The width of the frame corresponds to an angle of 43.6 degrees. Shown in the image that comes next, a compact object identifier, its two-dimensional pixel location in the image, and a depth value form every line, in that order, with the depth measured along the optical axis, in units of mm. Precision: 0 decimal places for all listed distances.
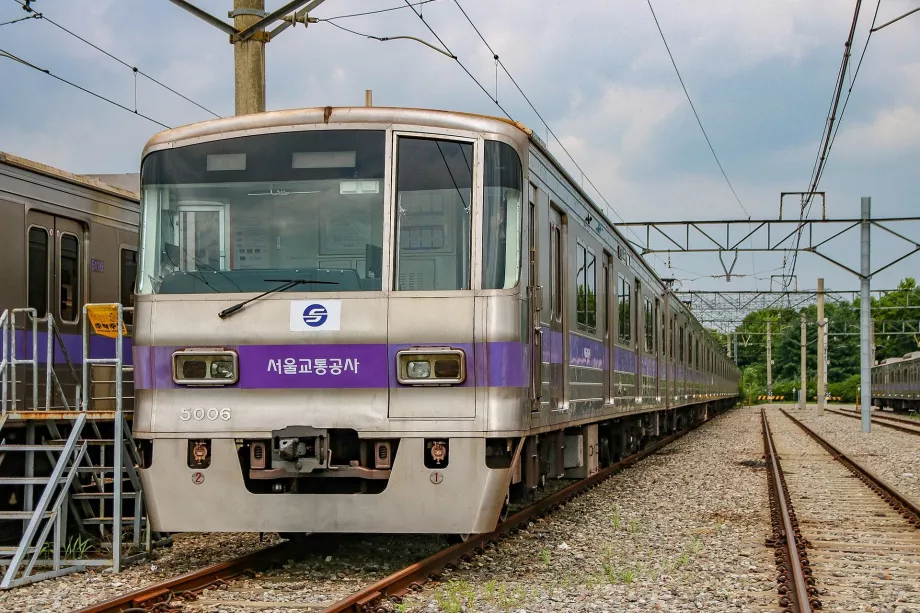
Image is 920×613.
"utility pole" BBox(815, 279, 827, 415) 45062
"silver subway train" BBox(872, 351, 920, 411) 46688
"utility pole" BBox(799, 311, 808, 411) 56469
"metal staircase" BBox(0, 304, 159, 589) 7809
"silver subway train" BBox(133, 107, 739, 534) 7176
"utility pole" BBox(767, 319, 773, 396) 75438
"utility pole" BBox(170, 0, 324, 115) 11273
